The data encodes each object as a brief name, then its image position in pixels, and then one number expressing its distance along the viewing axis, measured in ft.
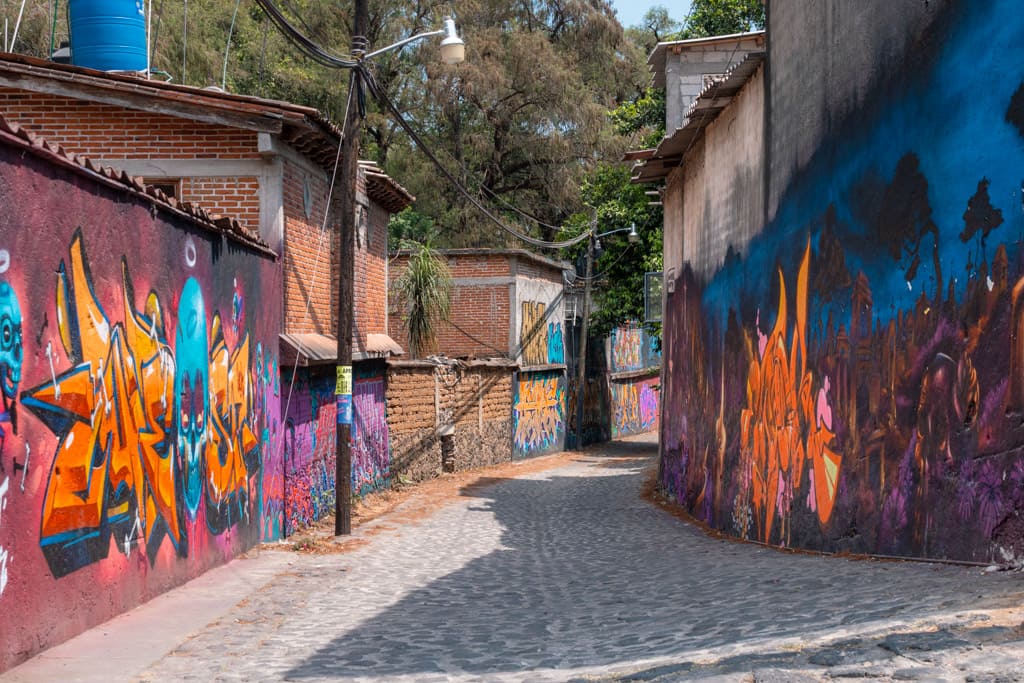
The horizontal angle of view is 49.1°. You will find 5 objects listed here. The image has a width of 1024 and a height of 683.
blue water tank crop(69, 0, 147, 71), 49.42
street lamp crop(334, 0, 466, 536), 47.80
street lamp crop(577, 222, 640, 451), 109.50
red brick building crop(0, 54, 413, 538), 45.42
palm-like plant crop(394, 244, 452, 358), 83.87
